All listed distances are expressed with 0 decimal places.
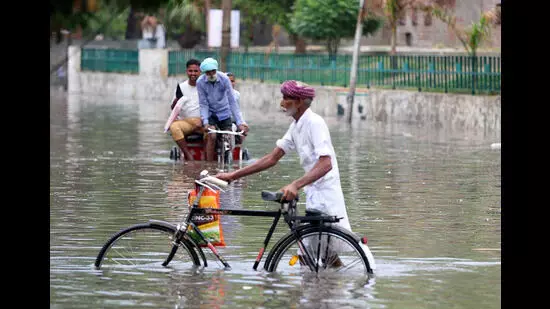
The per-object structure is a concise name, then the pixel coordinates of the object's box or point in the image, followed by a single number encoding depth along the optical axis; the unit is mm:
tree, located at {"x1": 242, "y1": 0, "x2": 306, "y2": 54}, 56781
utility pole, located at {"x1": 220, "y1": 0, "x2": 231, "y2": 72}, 47406
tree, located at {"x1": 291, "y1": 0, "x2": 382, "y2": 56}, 51406
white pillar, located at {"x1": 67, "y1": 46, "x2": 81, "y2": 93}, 66250
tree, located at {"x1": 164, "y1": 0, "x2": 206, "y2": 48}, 61406
